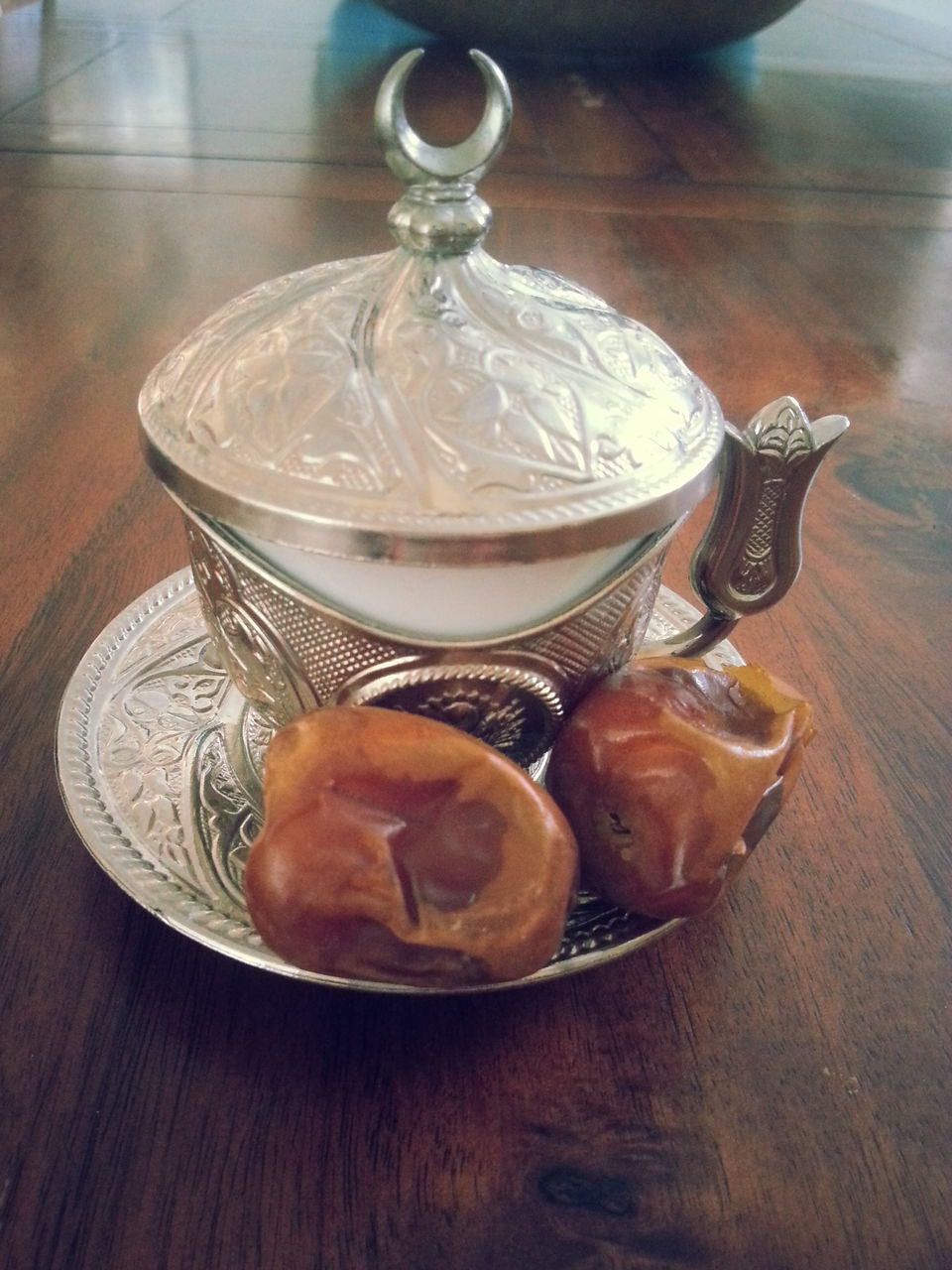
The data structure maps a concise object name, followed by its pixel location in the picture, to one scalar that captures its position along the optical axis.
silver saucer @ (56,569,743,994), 0.13
